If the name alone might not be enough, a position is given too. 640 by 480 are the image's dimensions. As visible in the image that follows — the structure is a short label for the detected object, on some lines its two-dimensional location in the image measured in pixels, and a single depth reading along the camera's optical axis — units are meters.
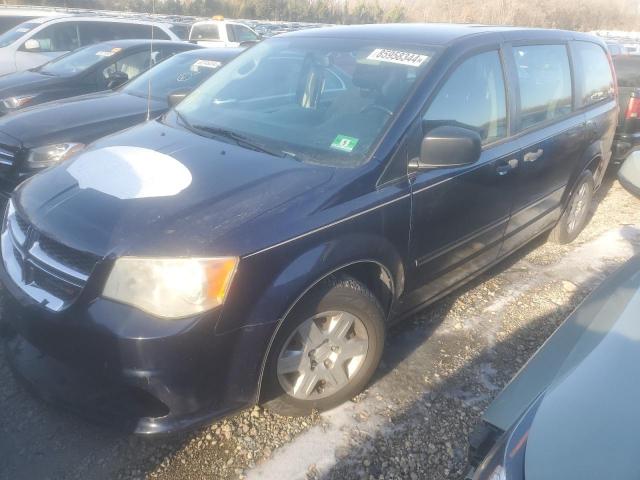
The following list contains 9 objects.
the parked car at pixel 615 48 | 11.79
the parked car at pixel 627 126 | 5.89
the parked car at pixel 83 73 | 6.11
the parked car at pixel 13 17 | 12.26
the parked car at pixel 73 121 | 4.02
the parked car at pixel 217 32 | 14.09
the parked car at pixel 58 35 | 8.77
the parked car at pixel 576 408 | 1.28
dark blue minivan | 1.91
